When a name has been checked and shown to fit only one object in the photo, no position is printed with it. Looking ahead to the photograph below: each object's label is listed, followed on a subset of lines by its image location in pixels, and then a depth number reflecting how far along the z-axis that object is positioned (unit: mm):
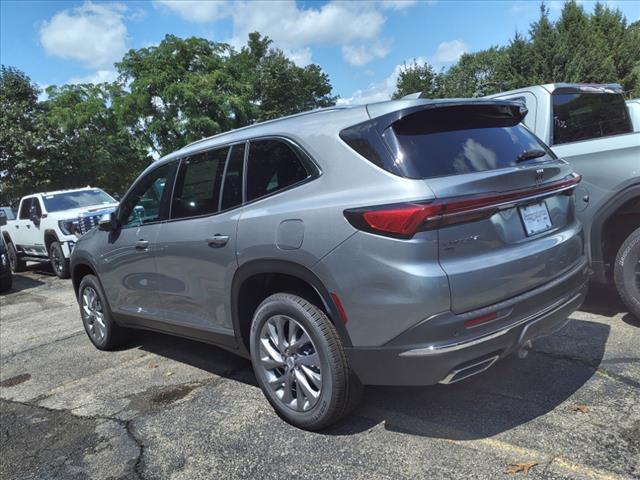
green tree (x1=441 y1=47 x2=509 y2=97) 56003
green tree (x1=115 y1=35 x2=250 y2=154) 26562
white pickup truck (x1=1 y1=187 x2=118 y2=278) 10484
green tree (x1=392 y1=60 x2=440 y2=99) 53875
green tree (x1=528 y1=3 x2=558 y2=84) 31406
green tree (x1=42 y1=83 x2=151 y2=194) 22109
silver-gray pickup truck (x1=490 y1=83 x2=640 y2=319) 4262
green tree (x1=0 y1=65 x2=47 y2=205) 21000
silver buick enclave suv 2523
